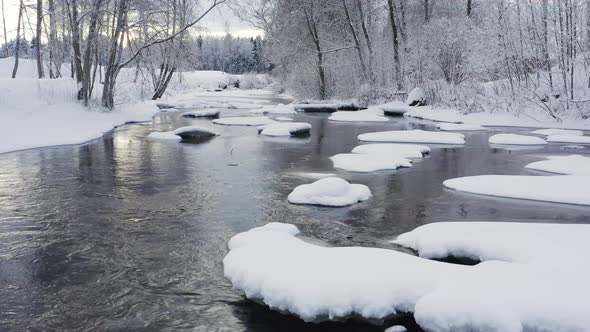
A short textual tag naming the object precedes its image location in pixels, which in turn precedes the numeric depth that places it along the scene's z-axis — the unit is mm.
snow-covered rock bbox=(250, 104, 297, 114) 26580
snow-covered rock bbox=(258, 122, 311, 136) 16234
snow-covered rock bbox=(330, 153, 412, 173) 10422
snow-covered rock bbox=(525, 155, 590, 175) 9820
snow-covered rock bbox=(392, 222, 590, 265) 5039
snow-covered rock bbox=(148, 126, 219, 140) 15320
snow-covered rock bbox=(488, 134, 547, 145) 14133
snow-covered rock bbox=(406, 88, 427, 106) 25000
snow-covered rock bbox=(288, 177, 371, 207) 7574
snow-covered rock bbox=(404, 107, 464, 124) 20750
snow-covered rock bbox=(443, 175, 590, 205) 7863
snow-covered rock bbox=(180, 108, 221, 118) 23000
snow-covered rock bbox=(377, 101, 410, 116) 24000
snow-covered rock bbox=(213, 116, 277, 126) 19719
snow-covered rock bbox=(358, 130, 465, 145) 14328
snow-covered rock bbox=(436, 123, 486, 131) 17602
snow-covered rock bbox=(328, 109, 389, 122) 21031
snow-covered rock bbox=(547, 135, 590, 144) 14272
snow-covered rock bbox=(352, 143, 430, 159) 12012
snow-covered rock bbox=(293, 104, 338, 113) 27688
